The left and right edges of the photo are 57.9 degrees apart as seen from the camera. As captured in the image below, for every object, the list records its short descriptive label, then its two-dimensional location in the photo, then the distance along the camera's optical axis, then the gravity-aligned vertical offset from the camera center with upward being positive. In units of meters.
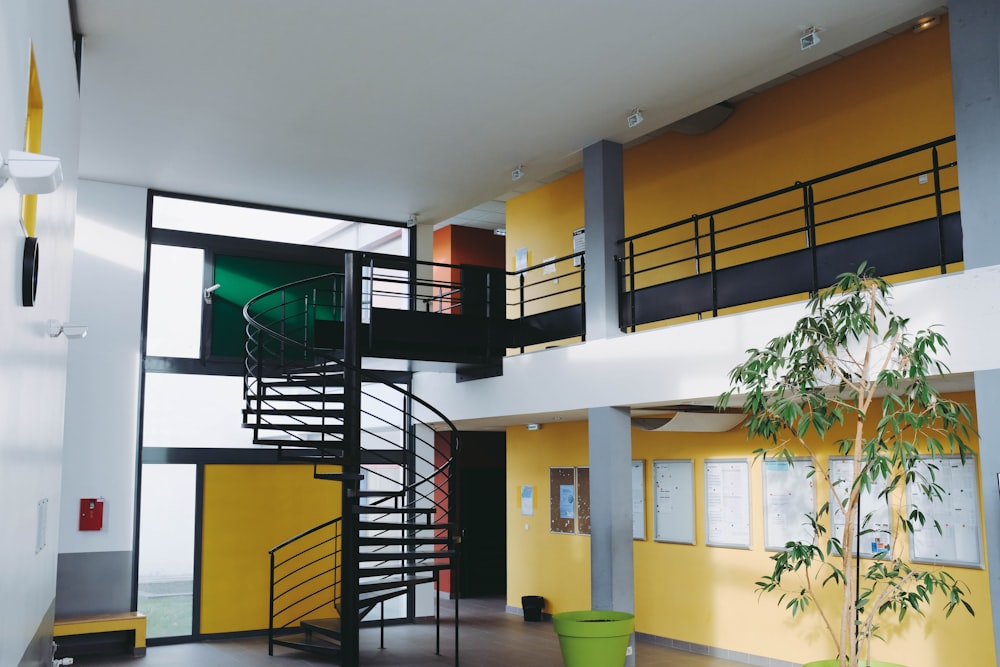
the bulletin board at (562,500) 11.68 -0.35
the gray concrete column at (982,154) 5.69 +2.09
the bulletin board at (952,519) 7.32 -0.39
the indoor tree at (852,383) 5.24 +0.56
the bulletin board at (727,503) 9.28 -0.32
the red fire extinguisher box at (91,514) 9.66 -0.42
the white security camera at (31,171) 2.13 +0.71
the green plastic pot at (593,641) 7.66 -1.42
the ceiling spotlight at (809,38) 6.98 +3.34
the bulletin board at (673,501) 9.95 -0.32
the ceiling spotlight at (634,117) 8.50 +3.32
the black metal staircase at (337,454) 8.55 +0.22
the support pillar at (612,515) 8.55 -0.40
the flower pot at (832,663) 5.47 -1.17
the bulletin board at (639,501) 10.55 -0.33
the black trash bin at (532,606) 11.70 -1.71
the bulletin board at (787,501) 8.63 -0.28
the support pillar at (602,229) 8.96 +2.44
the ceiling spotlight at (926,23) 7.58 +3.75
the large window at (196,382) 10.19 +1.08
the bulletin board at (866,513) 7.92 -0.38
